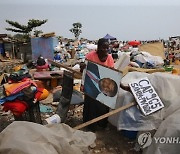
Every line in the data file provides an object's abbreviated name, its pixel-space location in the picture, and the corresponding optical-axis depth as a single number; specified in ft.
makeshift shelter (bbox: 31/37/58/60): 24.96
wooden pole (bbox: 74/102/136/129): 6.45
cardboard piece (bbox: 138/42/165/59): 20.42
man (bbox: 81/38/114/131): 7.74
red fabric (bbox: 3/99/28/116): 6.71
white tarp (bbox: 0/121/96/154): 4.38
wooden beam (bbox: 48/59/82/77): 7.94
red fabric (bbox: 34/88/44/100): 7.07
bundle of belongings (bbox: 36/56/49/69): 14.95
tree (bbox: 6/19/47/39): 37.64
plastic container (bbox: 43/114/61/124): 7.24
